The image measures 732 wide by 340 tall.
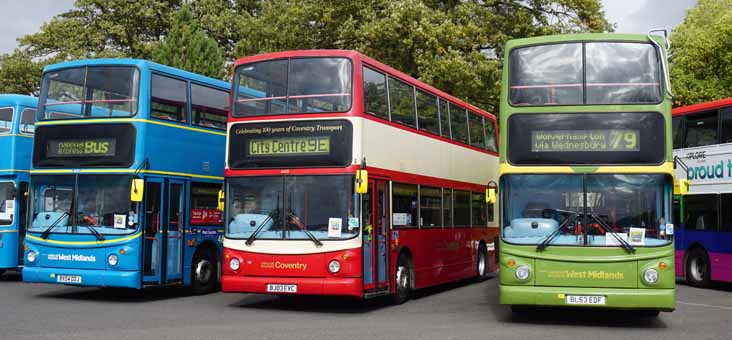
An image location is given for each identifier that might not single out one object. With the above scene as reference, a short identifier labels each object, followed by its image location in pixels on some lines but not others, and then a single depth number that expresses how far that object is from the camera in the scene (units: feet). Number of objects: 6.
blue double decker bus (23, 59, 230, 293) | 51.47
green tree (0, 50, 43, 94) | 133.59
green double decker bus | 40.42
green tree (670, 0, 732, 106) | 109.29
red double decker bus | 46.37
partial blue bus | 63.41
